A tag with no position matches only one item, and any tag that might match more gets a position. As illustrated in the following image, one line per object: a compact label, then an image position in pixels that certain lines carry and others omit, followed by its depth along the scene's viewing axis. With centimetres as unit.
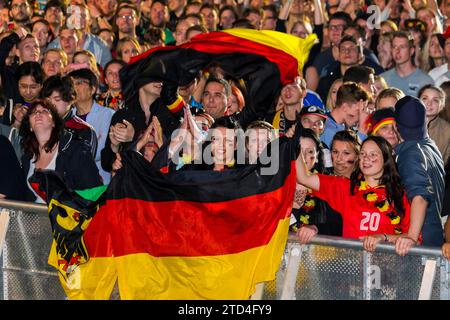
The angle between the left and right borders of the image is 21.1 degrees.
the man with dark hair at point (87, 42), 1576
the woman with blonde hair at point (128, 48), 1454
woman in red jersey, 912
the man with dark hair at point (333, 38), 1444
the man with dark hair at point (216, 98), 1148
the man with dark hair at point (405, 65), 1325
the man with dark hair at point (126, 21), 1606
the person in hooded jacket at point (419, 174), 878
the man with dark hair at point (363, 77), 1212
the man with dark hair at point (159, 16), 1677
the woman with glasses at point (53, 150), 1048
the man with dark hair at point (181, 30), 1523
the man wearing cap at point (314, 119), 1112
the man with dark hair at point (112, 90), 1330
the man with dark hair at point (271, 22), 1628
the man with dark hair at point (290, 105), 1189
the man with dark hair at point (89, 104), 1252
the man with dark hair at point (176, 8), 1797
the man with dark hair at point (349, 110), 1148
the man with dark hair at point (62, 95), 1177
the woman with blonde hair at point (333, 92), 1238
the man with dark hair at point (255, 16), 1628
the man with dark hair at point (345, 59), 1354
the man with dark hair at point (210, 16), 1648
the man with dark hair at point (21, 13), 1720
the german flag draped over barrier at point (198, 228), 913
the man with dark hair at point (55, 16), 1723
